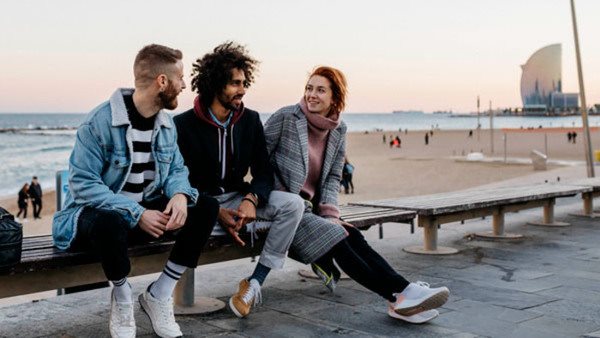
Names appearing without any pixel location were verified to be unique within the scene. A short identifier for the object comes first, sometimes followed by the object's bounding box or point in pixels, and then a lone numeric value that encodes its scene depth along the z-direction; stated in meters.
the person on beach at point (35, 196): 19.59
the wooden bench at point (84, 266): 3.28
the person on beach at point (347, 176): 21.02
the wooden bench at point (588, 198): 9.19
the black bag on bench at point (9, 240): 3.03
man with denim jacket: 3.35
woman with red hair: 4.05
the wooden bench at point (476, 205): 6.17
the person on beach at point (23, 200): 19.34
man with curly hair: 4.11
